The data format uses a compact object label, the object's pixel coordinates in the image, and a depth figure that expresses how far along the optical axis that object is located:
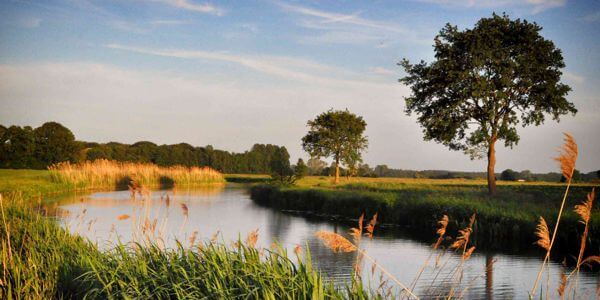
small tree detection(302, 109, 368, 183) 45.22
